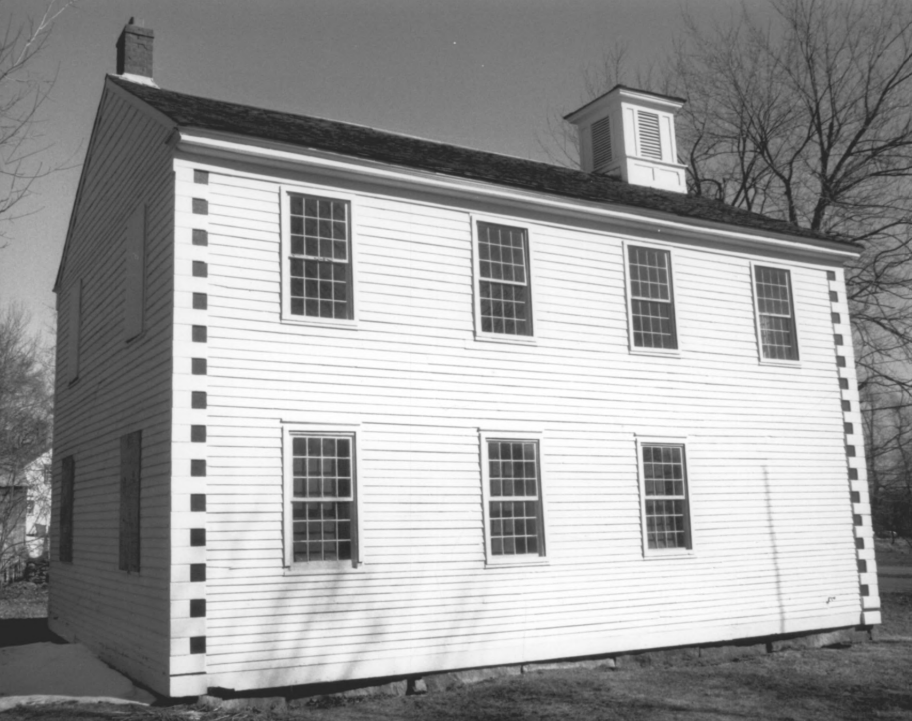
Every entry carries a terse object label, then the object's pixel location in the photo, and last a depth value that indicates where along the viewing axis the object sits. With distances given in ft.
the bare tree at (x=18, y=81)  29.43
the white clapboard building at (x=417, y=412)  38.73
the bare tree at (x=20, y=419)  105.40
